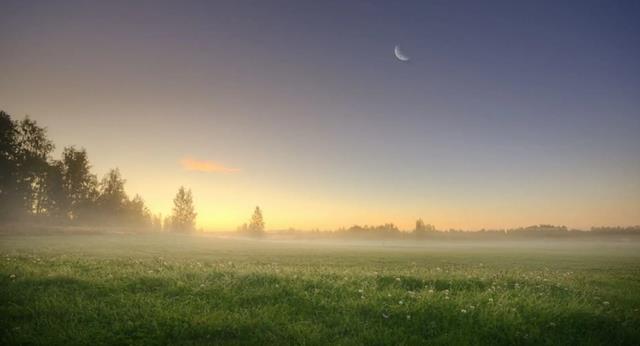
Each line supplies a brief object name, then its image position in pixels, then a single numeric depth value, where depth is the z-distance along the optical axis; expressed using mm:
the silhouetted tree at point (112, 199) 95769
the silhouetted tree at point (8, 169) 64625
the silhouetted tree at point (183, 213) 128500
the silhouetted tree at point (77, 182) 85438
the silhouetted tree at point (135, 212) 110412
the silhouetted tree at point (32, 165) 69375
